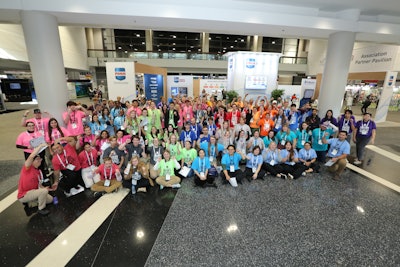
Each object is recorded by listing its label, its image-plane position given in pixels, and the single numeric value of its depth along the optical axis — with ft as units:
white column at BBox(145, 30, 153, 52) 77.82
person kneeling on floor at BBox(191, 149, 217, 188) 14.39
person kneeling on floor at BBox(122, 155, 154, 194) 13.71
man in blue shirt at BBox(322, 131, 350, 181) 15.92
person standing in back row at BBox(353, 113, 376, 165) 18.35
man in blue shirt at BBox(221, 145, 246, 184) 14.93
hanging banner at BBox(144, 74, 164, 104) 40.09
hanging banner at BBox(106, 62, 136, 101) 29.96
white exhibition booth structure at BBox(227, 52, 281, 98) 35.55
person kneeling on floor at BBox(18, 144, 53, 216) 11.19
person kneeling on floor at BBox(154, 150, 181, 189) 14.02
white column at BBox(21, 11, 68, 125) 15.80
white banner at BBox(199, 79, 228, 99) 49.55
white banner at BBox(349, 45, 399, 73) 32.50
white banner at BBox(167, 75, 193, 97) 49.49
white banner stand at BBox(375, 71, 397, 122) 33.78
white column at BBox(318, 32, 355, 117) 20.76
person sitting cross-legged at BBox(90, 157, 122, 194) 13.16
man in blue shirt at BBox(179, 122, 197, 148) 17.94
